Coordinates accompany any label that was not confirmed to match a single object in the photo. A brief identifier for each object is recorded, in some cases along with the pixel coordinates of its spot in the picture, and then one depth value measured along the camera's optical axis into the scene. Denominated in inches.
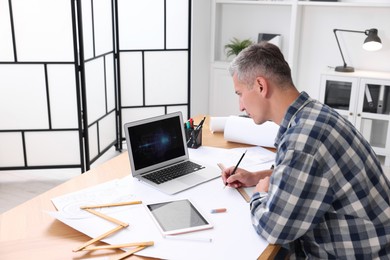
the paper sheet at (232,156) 79.4
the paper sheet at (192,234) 51.9
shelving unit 162.2
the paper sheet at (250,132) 88.2
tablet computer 56.2
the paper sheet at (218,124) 95.4
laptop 70.9
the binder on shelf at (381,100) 152.2
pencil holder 86.1
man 51.3
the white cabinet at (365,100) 153.0
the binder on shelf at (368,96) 154.1
